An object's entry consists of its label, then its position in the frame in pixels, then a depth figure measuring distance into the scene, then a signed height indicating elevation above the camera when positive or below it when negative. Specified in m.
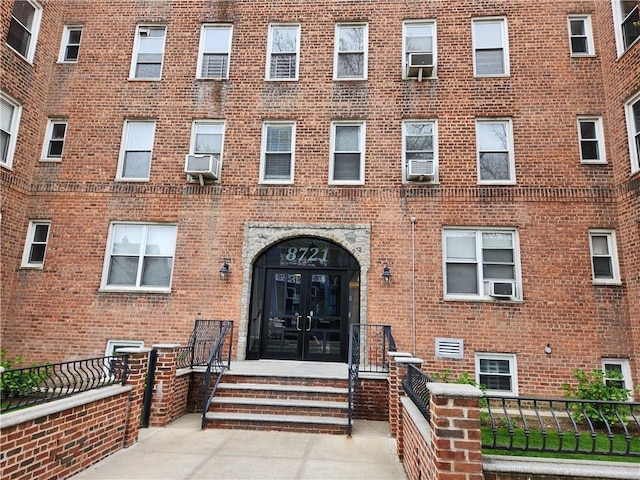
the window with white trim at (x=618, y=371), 7.89 -1.05
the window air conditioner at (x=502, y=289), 8.55 +0.59
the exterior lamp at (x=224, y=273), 9.16 +0.78
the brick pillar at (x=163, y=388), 6.21 -1.35
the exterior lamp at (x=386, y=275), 8.91 +0.84
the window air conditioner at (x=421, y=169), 9.13 +3.37
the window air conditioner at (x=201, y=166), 9.39 +3.37
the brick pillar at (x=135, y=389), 5.39 -1.22
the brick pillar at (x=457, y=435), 3.16 -0.99
